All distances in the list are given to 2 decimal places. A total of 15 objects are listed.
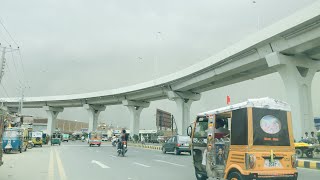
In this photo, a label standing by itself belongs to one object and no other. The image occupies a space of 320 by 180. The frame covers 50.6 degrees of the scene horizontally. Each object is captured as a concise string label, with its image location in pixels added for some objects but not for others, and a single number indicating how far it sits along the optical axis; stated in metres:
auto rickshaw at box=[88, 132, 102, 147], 52.09
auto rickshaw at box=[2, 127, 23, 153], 27.31
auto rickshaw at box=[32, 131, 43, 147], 47.91
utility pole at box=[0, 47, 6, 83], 36.47
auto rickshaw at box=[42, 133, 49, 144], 61.36
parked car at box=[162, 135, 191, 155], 28.44
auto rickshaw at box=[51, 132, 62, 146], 57.50
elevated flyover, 24.74
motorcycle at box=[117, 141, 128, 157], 24.55
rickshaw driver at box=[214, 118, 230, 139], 9.49
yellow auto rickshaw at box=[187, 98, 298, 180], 8.01
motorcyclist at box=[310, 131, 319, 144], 22.36
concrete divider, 44.62
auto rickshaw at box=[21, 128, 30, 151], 32.33
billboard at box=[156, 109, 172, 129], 85.54
